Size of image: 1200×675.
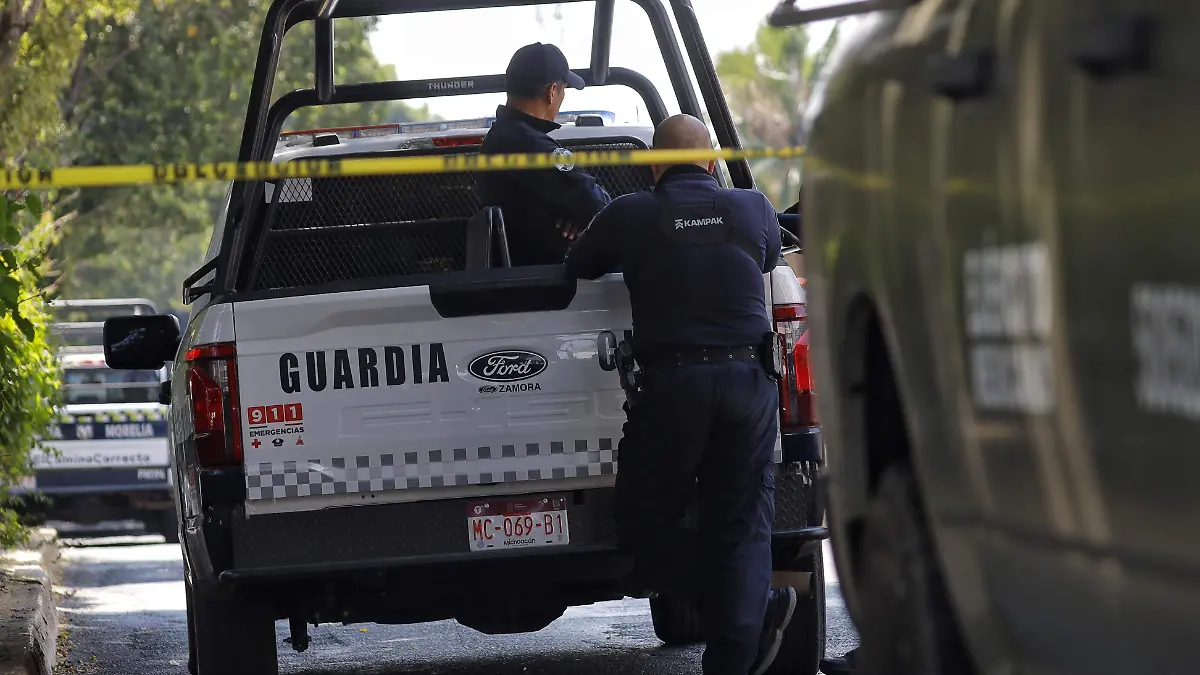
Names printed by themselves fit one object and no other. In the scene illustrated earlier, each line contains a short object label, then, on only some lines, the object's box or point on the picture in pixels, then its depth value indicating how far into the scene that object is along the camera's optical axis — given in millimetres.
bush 21641
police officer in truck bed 13992
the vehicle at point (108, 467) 38250
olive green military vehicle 5086
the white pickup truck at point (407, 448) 12344
